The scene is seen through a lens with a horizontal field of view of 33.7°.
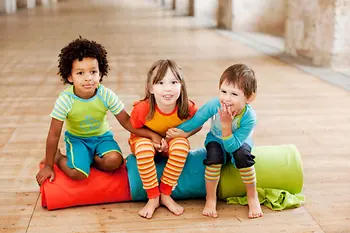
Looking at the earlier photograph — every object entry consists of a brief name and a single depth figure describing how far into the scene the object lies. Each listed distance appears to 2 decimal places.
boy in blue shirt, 2.80
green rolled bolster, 3.04
